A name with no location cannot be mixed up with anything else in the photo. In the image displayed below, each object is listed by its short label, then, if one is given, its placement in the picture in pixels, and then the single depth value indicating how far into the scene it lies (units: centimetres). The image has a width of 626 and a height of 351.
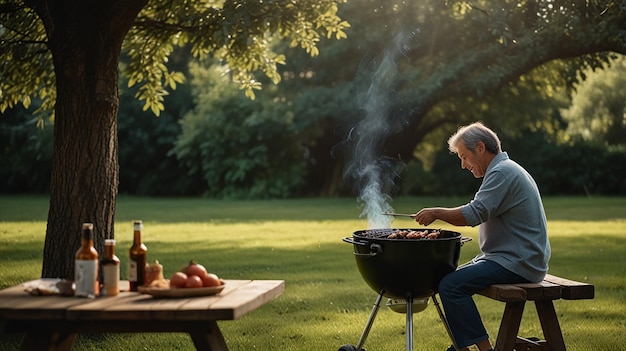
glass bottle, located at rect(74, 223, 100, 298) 372
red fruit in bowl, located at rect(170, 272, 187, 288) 380
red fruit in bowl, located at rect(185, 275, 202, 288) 379
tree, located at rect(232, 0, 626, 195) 1460
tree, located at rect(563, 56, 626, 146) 3531
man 450
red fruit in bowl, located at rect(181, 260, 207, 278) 389
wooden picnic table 347
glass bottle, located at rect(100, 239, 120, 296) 382
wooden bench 445
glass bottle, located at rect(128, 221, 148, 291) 395
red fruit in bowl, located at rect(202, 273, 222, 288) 386
